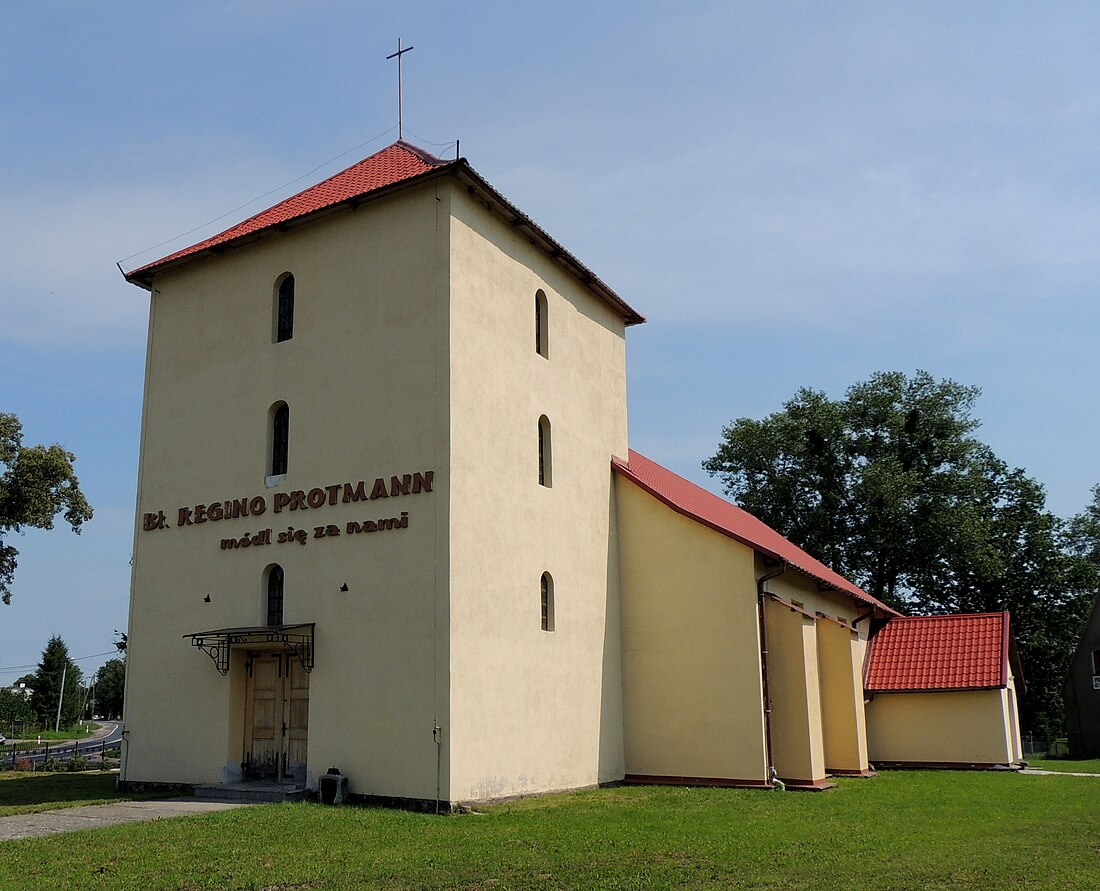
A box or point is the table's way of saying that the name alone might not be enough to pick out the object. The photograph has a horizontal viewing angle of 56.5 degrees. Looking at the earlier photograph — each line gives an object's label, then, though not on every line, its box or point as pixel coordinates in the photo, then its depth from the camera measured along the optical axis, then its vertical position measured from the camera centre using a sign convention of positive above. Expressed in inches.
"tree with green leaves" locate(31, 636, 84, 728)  3469.5 -12.9
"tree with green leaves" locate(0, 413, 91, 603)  1453.0 +273.9
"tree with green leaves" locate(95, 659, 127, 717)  4815.0 -38.1
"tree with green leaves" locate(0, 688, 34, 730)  3385.6 -97.0
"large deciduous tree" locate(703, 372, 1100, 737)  1774.1 +275.3
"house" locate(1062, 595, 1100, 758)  1605.6 -45.2
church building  663.1 +90.0
